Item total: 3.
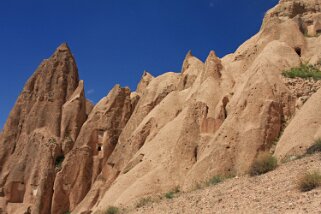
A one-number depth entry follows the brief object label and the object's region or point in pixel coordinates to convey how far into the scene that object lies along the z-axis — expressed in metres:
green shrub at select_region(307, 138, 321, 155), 15.74
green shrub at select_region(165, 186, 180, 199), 18.14
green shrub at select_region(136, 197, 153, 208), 19.06
